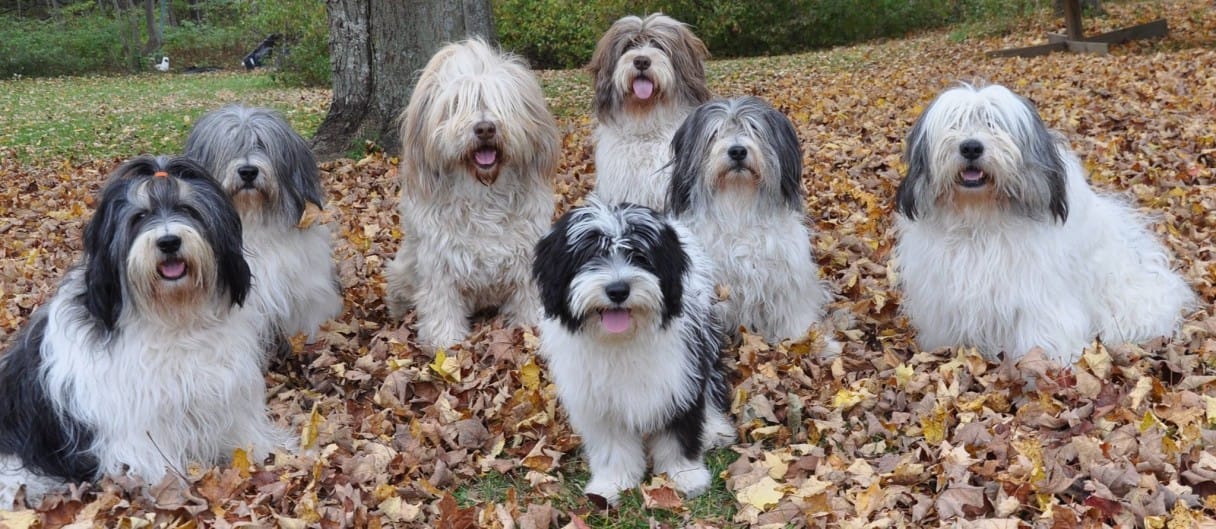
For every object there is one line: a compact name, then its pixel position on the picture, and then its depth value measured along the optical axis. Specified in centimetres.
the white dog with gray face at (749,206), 442
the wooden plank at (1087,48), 1306
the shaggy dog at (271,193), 446
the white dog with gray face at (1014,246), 397
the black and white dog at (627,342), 325
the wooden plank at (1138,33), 1382
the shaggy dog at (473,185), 474
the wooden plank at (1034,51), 1370
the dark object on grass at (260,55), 2894
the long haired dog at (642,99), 538
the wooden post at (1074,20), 1383
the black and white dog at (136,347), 329
